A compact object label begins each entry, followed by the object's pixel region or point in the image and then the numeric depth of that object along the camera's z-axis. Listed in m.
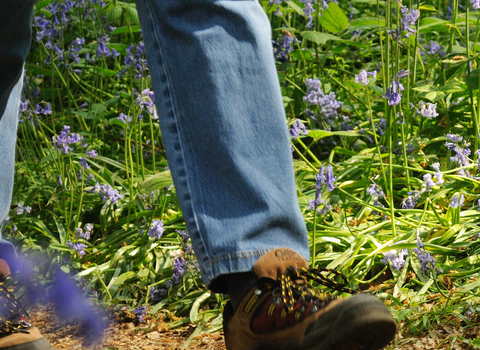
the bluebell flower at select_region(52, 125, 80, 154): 3.85
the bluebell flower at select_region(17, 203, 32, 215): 4.07
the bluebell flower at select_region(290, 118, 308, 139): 3.59
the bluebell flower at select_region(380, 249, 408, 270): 3.47
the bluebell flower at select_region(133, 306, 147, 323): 3.59
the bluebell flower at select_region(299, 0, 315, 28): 4.49
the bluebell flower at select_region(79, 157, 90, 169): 3.93
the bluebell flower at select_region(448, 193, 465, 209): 3.52
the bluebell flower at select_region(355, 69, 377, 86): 3.59
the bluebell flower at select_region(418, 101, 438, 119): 3.74
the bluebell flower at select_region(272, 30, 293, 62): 4.96
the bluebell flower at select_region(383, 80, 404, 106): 3.54
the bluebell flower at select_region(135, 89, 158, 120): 3.81
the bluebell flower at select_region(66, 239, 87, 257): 3.81
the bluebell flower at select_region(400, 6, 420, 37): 3.66
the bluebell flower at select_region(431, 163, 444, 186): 3.50
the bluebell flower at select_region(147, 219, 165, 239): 3.70
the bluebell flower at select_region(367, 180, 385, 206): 3.62
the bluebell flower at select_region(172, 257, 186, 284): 3.64
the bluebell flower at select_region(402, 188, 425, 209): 3.62
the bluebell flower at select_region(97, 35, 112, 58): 4.69
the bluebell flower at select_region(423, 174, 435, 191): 3.49
